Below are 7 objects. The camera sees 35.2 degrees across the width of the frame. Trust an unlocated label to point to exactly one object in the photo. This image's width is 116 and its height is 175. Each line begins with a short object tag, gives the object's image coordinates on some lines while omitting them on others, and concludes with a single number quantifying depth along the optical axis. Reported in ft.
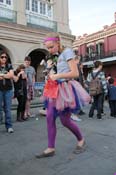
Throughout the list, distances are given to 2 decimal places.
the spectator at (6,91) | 12.15
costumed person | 8.01
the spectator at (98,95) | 16.07
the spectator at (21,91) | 15.62
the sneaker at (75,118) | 15.24
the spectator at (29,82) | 16.80
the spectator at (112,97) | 17.96
